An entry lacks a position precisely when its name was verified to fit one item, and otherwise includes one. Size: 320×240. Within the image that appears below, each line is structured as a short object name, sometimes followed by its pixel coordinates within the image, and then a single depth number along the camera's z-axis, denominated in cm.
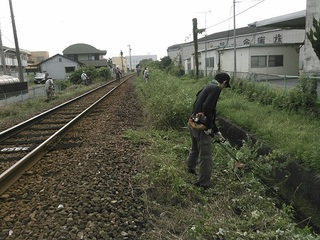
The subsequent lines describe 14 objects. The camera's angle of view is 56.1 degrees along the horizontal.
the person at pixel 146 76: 2647
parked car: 4362
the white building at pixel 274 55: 1878
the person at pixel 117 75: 3783
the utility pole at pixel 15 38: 2365
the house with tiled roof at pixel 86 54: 6450
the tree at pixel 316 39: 998
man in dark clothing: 452
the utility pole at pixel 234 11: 2167
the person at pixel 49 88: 1730
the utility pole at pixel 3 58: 2782
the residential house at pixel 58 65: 5422
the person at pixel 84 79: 3122
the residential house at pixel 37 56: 10254
